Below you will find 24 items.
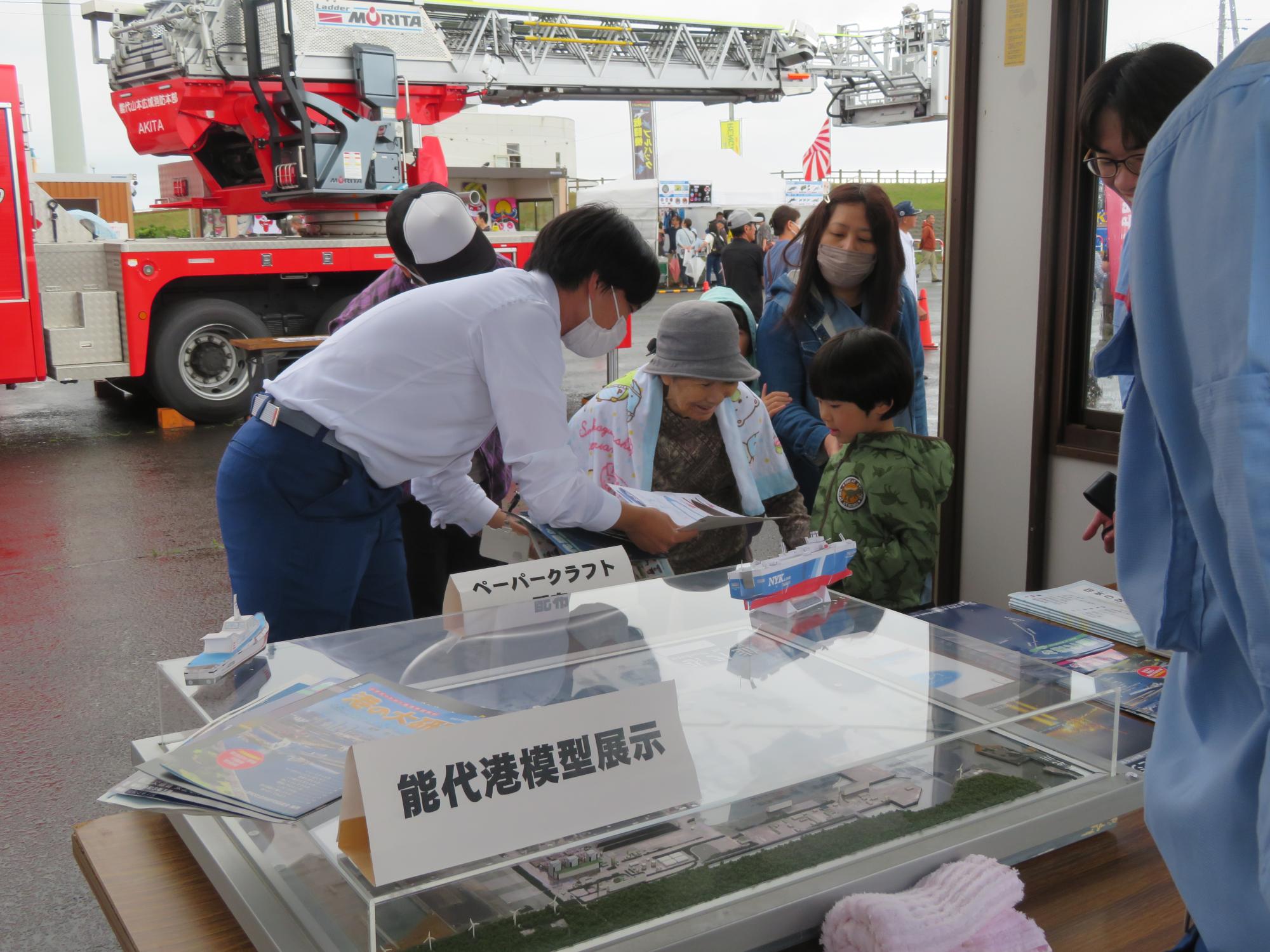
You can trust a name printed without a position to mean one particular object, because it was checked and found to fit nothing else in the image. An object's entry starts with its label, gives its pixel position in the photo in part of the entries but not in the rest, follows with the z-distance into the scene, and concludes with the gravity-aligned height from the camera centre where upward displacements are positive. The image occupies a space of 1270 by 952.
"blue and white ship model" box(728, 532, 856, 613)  1.67 -0.48
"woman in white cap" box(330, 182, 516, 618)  2.78 -0.06
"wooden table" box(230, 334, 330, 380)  7.06 -0.54
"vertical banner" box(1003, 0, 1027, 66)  3.00 +0.54
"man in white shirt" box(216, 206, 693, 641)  2.02 -0.29
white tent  20.72 +0.88
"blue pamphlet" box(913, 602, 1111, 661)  1.80 -0.63
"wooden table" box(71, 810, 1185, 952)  1.04 -0.62
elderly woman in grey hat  2.50 -0.42
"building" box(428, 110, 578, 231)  19.03 +1.94
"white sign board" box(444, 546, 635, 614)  1.65 -0.48
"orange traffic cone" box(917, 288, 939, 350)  9.54 -0.74
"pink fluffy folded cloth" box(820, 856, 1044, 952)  0.95 -0.57
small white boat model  1.37 -0.48
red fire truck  7.50 +0.54
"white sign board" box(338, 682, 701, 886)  0.91 -0.45
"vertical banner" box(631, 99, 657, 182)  27.33 +2.54
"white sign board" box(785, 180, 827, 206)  21.50 +0.98
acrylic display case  0.96 -0.53
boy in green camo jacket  2.24 -0.46
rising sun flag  19.11 +1.44
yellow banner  30.38 +2.96
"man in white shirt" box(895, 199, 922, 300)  6.59 +0.12
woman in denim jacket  2.89 -0.15
